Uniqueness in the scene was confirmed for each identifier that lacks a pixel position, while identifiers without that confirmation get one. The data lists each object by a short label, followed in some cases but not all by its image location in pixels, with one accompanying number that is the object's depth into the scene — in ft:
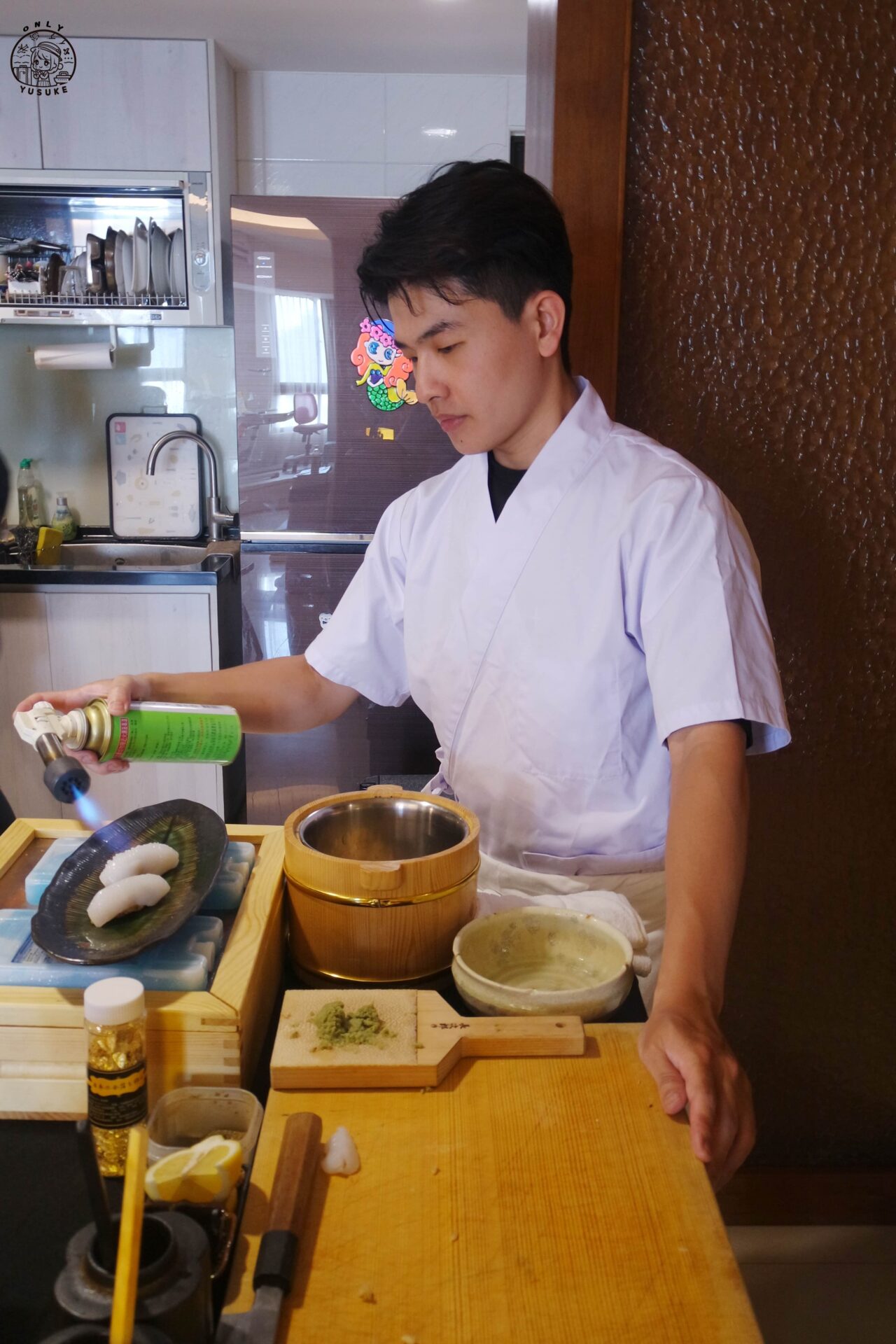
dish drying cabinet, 10.21
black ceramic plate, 2.76
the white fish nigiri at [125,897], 2.86
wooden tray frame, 2.60
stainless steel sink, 11.32
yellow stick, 1.66
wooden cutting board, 1.97
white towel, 3.31
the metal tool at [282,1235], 1.94
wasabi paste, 2.66
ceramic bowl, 2.89
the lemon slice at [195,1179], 2.16
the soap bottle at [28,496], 11.66
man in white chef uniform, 3.79
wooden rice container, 2.99
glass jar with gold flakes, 2.33
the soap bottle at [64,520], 11.60
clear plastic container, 2.47
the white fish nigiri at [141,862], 3.03
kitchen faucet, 11.43
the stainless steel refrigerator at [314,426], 9.32
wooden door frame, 4.86
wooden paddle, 2.58
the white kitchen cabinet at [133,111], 9.96
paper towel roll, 10.84
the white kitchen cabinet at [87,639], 9.95
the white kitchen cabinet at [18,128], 9.96
